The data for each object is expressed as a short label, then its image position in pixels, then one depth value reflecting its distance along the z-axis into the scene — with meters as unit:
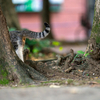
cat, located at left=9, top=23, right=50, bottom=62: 10.87
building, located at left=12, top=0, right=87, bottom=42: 37.81
